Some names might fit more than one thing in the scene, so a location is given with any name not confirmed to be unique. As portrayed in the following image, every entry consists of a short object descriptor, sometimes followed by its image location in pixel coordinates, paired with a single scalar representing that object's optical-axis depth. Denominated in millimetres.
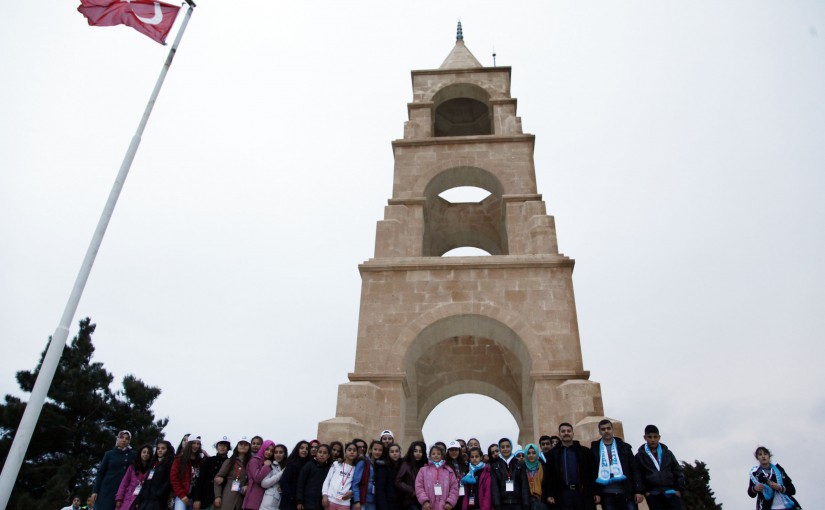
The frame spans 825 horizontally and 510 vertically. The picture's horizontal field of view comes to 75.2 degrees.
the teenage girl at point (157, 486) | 7539
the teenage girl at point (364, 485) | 7664
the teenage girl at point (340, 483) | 7480
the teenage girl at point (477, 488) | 7598
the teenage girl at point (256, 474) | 7641
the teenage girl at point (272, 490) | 7707
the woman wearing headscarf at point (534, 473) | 7457
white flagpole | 6609
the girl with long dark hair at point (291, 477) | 7723
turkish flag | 9516
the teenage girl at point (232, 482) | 7719
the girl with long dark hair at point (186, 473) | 7648
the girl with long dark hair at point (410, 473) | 7652
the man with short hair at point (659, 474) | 7082
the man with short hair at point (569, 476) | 7398
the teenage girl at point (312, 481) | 7543
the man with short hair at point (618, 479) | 7258
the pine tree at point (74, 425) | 20016
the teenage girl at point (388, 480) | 7734
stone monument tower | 11141
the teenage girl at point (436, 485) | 7512
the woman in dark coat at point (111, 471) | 8164
